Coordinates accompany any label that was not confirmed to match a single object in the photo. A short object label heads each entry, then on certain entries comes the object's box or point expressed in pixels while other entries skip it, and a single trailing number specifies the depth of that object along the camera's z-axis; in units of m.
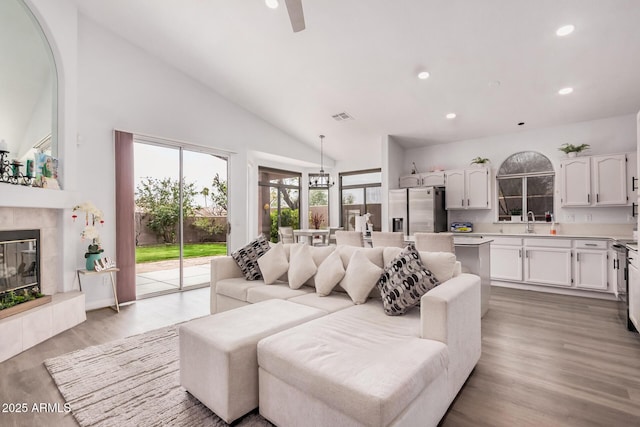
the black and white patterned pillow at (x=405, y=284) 2.28
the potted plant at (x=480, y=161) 5.80
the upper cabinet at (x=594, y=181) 4.55
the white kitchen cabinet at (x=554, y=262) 4.42
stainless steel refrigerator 5.68
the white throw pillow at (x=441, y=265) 2.44
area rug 1.83
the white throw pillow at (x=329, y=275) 2.83
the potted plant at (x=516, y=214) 5.55
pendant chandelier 7.30
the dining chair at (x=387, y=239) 3.76
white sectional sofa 1.34
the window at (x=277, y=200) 7.75
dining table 6.41
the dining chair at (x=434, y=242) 3.42
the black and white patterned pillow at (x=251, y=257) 3.52
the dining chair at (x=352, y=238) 4.11
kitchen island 3.56
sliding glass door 4.86
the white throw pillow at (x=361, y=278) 2.59
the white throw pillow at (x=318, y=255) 3.22
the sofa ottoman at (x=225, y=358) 1.73
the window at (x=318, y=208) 8.75
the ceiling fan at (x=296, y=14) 1.88
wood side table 3.83
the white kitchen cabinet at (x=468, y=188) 5.68
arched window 5.34
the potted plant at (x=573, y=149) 4.88
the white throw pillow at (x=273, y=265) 3.33
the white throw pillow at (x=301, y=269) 3.10
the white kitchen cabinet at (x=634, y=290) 2.83
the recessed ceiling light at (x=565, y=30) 3.15
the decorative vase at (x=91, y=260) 3.90
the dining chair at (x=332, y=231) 6.64
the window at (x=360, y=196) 8.13
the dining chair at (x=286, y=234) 6.46
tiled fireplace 2.76
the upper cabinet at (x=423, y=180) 6.08
